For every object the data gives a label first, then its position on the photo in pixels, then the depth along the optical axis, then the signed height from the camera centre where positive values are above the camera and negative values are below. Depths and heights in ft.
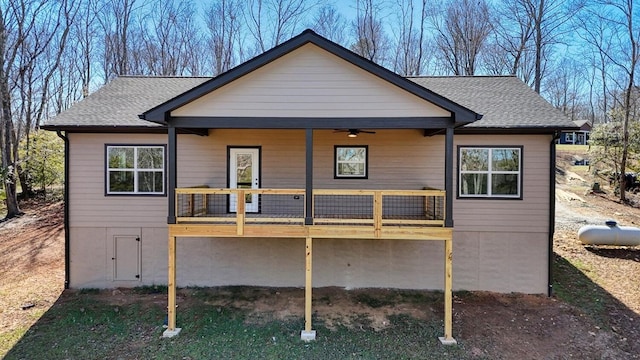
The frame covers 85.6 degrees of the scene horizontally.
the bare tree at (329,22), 84.43 +38.05
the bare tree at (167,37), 81.46 +33.42
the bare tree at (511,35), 74.29 +31.73
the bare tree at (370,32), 80.48 +34.02
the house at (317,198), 28.43 -1.83
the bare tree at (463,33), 79.71 +33.87
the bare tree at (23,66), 49.87 +18.75
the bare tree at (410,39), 81.25 +32.82
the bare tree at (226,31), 82.53 +34.93
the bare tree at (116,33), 77.15 +32.09
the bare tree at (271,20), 80.02 +36.70
